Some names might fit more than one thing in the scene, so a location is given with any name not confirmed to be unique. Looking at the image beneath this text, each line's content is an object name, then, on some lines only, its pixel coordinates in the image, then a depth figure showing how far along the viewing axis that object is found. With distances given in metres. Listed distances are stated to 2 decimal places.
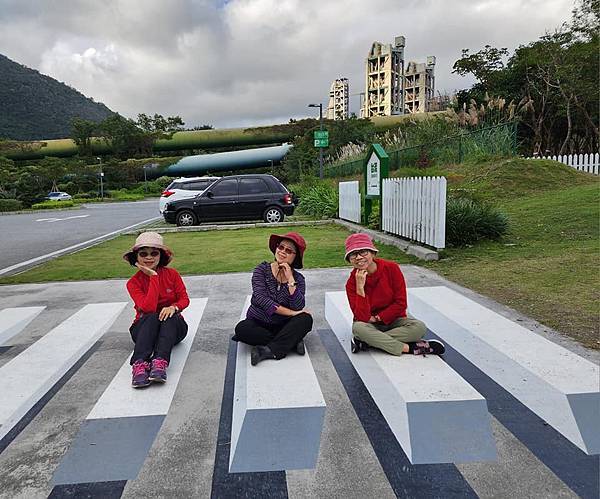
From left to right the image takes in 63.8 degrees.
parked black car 15.34
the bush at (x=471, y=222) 8.35
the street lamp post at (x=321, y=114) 27.39
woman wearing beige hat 3.30
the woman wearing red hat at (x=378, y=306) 3.39
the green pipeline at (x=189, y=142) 60.12
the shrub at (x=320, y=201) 16.56
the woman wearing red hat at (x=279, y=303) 3.56
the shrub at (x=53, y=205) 35.16
